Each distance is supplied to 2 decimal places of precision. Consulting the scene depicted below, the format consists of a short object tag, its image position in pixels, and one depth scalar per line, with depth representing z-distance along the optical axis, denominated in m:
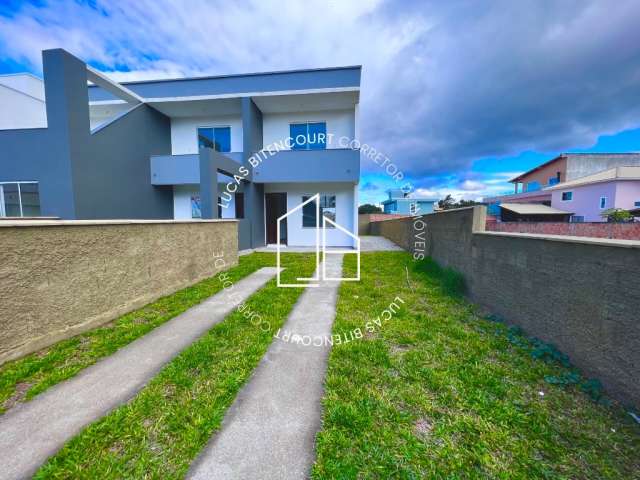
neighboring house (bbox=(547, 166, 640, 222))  19.22
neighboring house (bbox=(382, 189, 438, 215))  26.38
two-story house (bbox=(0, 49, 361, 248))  7.35
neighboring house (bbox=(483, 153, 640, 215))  28.55
